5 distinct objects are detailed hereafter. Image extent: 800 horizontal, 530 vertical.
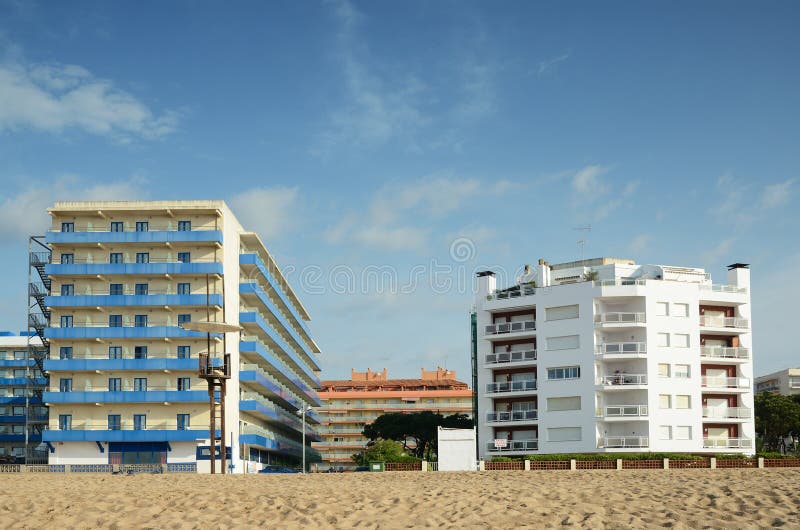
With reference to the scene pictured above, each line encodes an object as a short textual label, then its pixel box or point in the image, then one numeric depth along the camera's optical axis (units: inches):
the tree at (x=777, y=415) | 4227.4
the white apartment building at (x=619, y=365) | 3058.6
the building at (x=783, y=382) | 5964.6
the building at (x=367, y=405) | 6451.8
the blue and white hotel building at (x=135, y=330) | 3169.3
